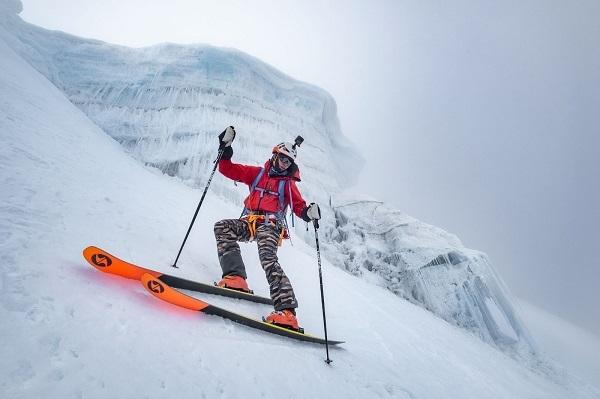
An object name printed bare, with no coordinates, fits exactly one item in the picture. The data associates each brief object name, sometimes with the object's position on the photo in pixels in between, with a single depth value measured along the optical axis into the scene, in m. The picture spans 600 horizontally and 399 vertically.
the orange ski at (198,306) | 2.65
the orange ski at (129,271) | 2.56
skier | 3.70
